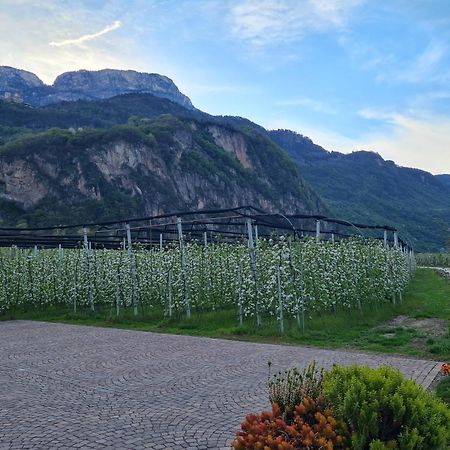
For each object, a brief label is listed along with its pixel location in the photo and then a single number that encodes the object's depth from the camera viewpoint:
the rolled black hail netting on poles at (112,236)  17.42
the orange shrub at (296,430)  3.91
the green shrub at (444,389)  6.74
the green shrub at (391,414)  3.78
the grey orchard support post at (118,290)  19.19
